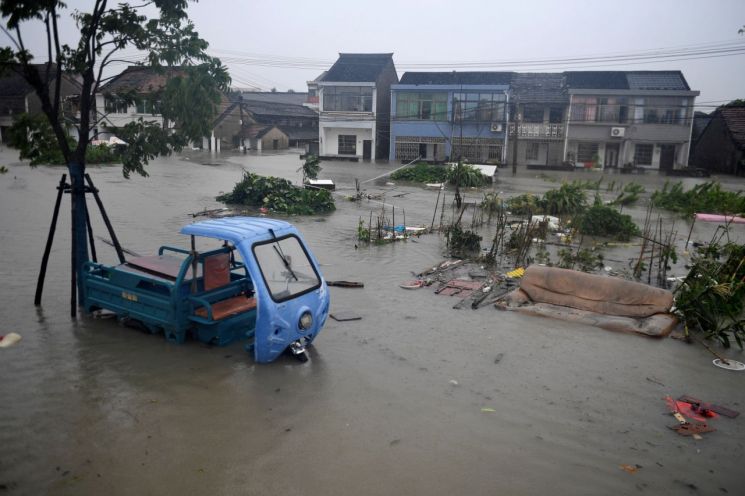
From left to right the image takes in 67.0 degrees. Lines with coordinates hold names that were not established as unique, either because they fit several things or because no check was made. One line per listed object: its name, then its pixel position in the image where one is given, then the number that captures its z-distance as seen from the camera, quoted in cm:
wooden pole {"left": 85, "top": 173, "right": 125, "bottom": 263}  823
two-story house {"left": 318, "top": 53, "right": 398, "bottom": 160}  4531
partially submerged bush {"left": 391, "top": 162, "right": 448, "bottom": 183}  3018
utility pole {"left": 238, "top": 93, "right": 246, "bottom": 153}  5224
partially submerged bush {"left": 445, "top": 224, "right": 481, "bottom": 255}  1341
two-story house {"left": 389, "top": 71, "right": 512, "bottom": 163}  4159
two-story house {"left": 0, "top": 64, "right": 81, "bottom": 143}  5031
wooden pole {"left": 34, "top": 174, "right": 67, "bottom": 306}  809
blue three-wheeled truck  651
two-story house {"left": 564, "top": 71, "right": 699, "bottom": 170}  3900
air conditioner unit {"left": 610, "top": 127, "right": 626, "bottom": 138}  3962
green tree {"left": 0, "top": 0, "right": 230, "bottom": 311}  806
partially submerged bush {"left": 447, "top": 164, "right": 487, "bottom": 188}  2800
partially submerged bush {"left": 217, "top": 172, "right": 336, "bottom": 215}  1927
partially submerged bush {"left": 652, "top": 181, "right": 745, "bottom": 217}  2053
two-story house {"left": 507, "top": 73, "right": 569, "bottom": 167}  4088
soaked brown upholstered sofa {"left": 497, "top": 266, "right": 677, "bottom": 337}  858
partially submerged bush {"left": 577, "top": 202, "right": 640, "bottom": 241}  1605
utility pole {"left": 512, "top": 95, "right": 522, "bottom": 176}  3469
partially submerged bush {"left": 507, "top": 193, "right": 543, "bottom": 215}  1930
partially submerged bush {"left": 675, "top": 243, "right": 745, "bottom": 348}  819
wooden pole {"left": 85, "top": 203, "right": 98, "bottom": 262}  846
